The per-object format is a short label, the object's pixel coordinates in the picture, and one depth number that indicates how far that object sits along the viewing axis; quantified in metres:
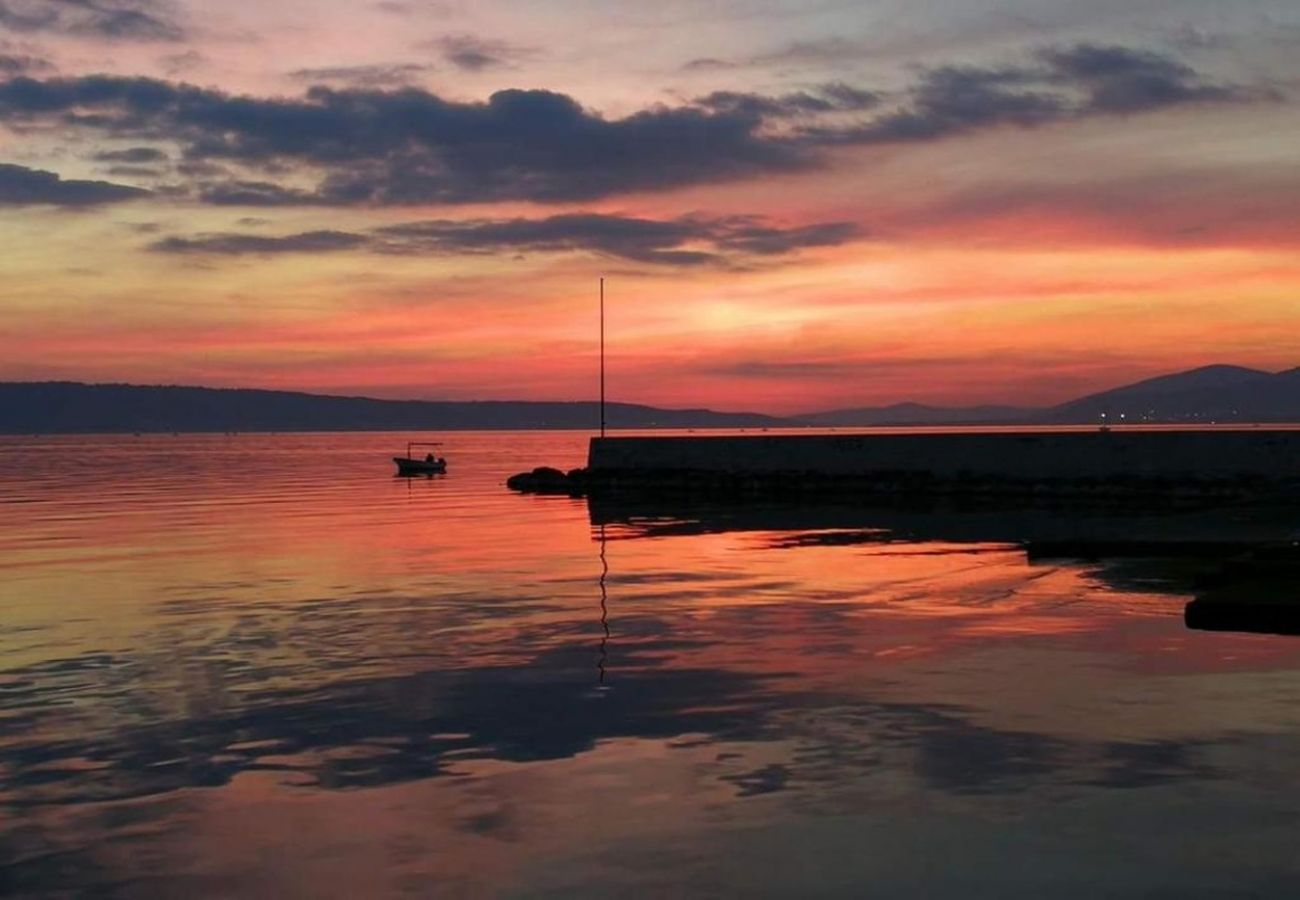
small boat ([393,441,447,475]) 85.00
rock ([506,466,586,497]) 64.90
